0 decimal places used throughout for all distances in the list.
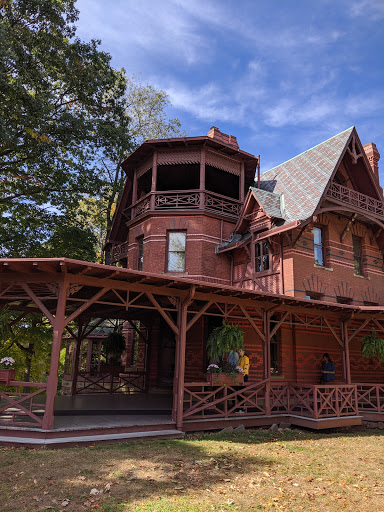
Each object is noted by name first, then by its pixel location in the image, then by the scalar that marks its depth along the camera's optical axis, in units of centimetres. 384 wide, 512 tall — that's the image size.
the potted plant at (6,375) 885
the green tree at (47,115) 1606
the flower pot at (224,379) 1106
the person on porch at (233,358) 1162
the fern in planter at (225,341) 1113
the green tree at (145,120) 3071
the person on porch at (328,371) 1434
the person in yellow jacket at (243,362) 1201
